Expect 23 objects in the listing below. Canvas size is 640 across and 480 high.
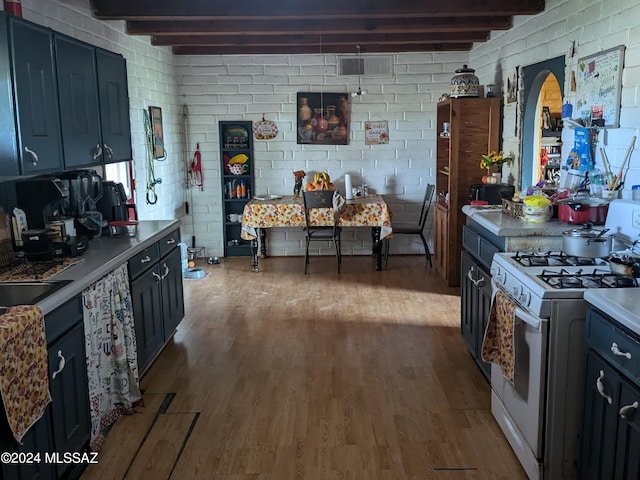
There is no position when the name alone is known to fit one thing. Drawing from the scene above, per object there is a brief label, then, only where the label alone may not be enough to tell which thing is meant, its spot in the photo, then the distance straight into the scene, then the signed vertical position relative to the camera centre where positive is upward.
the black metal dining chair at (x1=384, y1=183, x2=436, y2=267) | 6.61 -0.94
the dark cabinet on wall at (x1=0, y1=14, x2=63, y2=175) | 2.65 +0.21
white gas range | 2.36 -0.87
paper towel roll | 6.52 -0.48
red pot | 3.18 -0.38
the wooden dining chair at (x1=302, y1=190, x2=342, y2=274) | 6.12 -0.77
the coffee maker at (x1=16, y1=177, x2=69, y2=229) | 3.19 -0.26
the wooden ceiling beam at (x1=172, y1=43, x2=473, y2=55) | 6.56 +1.01
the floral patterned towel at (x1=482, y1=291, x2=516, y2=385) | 2.62 -0.88
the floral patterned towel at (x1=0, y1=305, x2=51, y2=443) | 1.97 -0.74
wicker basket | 3.48 -0.40
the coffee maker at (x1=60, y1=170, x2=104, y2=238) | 3.52 -0.33
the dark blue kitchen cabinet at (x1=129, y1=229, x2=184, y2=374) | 3.47 -0.93
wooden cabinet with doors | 5.53 -0.08
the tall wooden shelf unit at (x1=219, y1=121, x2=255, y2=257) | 7.01 -0.42
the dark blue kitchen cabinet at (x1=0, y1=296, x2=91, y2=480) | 2.21 -1.03
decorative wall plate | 6.97 +0.16
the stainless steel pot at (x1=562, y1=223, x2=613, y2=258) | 2.77 -0.48
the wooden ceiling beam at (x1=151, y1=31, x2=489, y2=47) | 5.93 +1.01
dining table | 6.28 -0.76
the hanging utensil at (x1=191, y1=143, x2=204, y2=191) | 7.05 -0.25
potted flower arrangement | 5.12 -0.19
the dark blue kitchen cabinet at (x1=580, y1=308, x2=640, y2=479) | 1.87 -0.86
